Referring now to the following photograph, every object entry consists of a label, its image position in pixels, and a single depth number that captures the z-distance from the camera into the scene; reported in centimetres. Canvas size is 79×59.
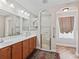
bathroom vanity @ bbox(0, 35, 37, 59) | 117
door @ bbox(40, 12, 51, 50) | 249
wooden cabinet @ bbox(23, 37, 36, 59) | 182
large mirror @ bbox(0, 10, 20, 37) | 148
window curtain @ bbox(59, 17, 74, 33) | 330
